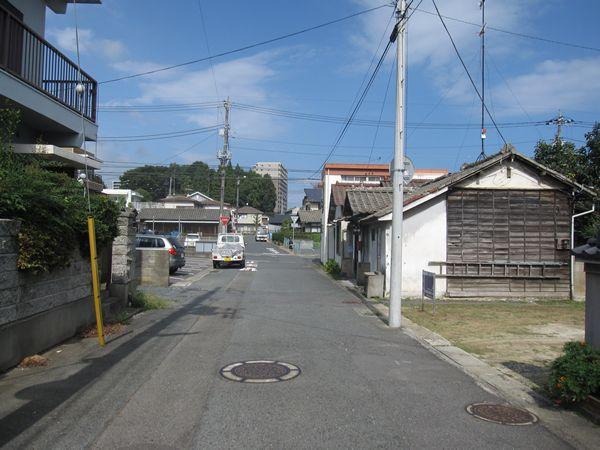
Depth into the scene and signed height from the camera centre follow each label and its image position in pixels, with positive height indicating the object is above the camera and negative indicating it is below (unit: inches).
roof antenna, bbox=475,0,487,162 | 608.3 +189.5
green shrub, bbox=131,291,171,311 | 495.6 -60.4
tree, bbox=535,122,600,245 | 710.8 +132.7
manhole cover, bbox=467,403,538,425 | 208.1 -69.3
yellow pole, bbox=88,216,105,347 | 315.1 -26.2
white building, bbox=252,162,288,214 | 5954.7 +686.7
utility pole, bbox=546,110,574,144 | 1302.9 +318.5
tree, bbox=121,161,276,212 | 4618.6 +557.4
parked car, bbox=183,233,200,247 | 1881.9 -4.2
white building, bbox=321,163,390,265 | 1330.0 +183.8
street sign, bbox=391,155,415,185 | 452.4 +66.1
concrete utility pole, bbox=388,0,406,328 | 434.6 +56.2
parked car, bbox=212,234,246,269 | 1189.7 -28.0
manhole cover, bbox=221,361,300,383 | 256.2 -67.0
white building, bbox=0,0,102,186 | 430.0 +133.2
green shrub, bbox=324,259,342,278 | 1043.9 -52.3
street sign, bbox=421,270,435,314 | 505.7 -39.1
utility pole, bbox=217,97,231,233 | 1680.6 +290.8
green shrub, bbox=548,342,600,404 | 214.5 -52.9
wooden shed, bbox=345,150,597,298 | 657.0 +18.1
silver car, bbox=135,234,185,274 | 916.6 -8.1
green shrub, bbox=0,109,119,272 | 268.5 +15.7
